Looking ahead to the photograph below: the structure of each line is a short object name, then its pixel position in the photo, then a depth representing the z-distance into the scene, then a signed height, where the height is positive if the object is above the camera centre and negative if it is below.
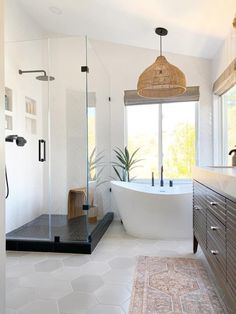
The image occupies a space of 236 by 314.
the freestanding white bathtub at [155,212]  3.06 -0.66
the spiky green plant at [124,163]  3.95 -0.07
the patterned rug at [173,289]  1.71 -0.99
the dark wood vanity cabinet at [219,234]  1.31 -0.48
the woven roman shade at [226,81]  2.82 +0.95
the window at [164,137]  4.04 +0.35
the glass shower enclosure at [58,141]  3.35 +0.27
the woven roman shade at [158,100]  3.89 +0.94
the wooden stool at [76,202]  3.43 -0.60
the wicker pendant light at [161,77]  2.73 +0.88
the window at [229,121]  3.26 +0.50
